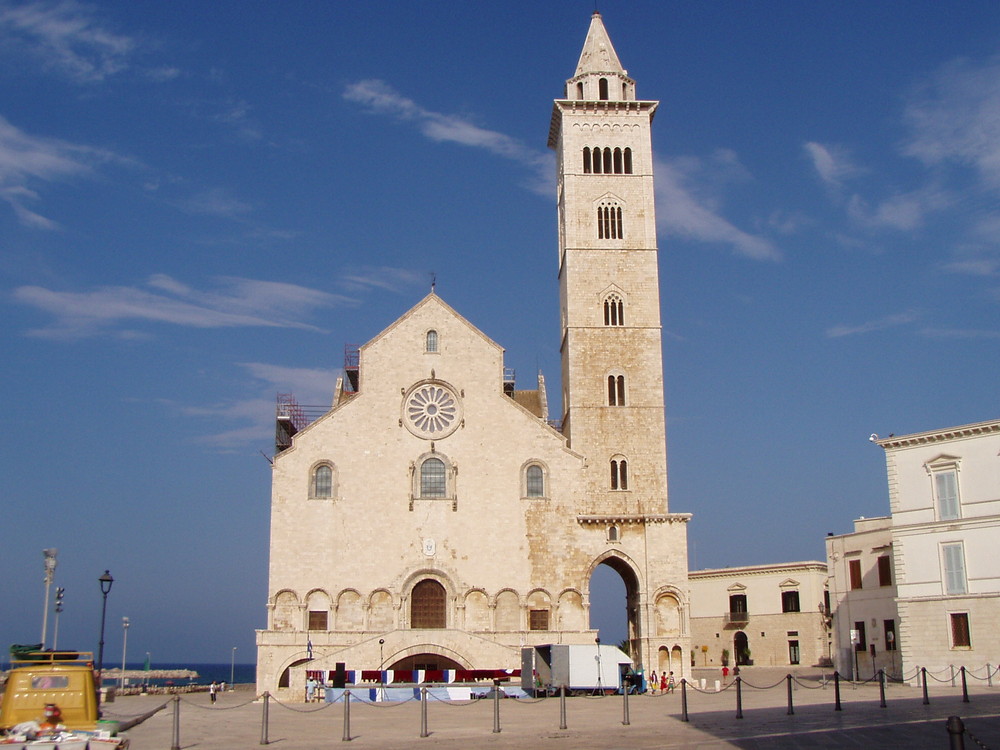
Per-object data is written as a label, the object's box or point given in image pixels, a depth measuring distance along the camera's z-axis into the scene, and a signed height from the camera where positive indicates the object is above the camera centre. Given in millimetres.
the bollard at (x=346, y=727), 23634 -2465
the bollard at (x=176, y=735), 22625 -2484
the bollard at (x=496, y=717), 24422 -2335
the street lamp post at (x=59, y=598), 36375 +786
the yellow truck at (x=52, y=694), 18859 -1318
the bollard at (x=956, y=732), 11742 -1343
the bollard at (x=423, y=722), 24156 -2402
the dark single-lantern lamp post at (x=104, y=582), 31175 +1113
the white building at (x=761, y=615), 64688 -128
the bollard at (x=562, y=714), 25097 -2346
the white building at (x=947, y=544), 38000 +2460
